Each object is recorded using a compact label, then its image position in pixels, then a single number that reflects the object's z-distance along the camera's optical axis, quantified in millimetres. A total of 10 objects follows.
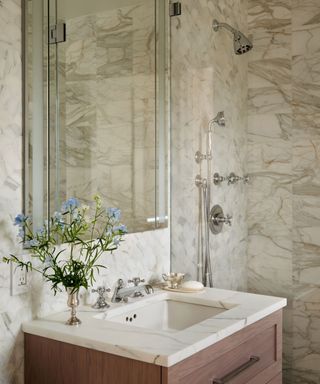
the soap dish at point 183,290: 2256
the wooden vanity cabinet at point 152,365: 1530
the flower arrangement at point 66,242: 1704
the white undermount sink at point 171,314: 2102
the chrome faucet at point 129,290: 2069
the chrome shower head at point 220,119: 2693
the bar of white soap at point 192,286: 2260
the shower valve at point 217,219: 2781
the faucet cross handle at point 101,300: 1957
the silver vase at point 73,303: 1744
